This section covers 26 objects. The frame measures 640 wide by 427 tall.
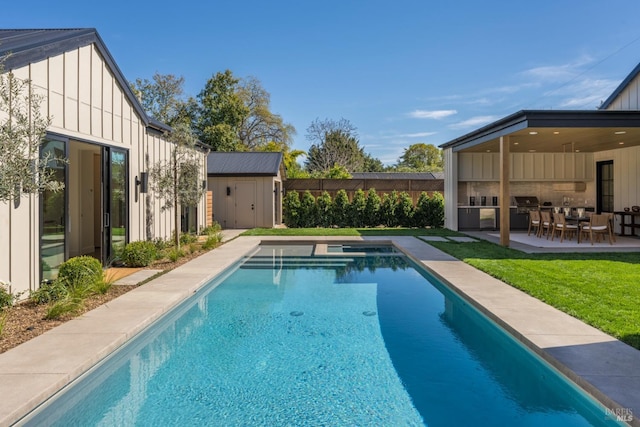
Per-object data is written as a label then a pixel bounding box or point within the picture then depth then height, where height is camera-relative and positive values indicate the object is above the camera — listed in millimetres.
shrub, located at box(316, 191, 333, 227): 18297 +33
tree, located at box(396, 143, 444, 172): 55334 +7464
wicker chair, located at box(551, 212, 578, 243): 11750 -428
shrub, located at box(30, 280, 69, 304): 5664 -1128
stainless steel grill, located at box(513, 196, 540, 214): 16125 +291
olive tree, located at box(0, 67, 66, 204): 4559 +845
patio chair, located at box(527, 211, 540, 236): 13455 -285
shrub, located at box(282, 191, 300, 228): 18328 +79
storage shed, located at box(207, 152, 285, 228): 17656 +801
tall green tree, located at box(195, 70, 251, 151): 31359 +7953
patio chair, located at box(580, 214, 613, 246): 11352 -381
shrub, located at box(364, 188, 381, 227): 18219 +72
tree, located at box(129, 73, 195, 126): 32125 +8933
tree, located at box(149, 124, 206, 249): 10609 +903
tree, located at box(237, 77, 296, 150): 35500 +7845
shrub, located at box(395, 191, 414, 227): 18188 +26
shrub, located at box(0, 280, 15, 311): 5027 -1053
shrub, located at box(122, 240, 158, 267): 8734 -926
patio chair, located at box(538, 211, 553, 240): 12673 -367
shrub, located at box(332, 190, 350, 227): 18281 +119
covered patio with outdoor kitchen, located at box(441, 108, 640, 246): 9742 +1903
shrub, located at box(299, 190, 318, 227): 18375 -11
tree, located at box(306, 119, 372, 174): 37650 +6225
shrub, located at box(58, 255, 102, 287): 6075 -915
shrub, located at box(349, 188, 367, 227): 18234 +73
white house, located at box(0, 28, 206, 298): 5688 +1133
